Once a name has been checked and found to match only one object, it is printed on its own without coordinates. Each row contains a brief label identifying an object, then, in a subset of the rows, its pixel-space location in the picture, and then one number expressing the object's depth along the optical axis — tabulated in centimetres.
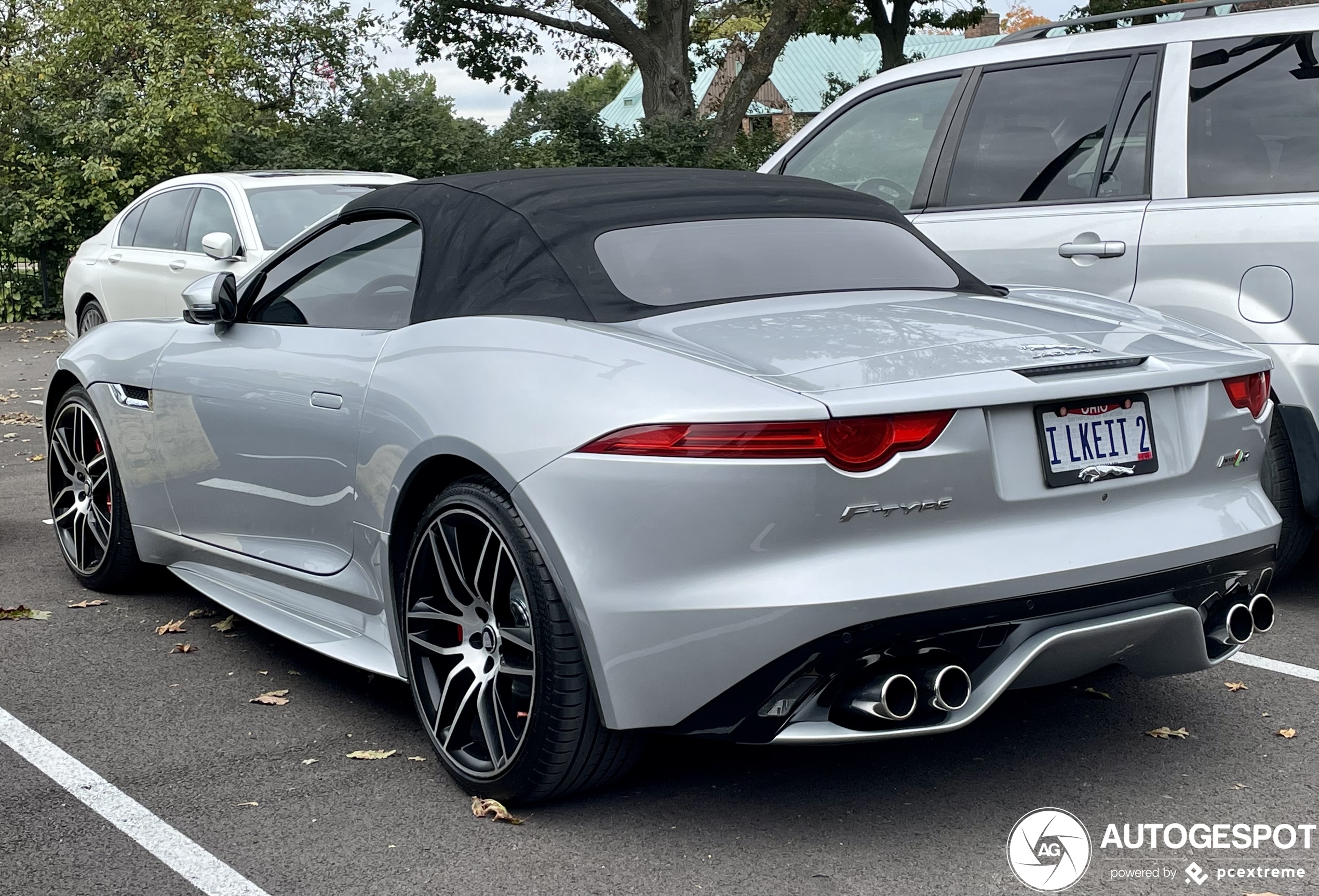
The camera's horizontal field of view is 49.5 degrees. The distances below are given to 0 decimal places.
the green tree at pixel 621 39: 2492
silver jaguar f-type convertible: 297
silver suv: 495
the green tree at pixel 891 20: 3469
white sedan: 939
